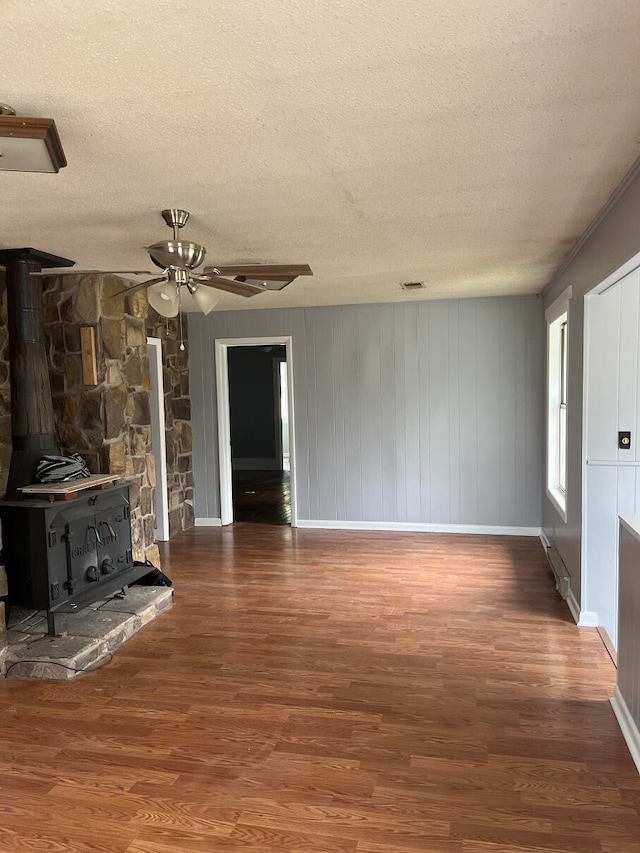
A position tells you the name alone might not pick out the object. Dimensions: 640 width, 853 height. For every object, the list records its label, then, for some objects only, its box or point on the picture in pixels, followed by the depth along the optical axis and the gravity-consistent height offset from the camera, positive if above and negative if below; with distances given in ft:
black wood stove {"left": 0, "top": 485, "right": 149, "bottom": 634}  11.04 -2.81
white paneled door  11.50 -0.75
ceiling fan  9.27 +2.00
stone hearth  10.44 -4.36
